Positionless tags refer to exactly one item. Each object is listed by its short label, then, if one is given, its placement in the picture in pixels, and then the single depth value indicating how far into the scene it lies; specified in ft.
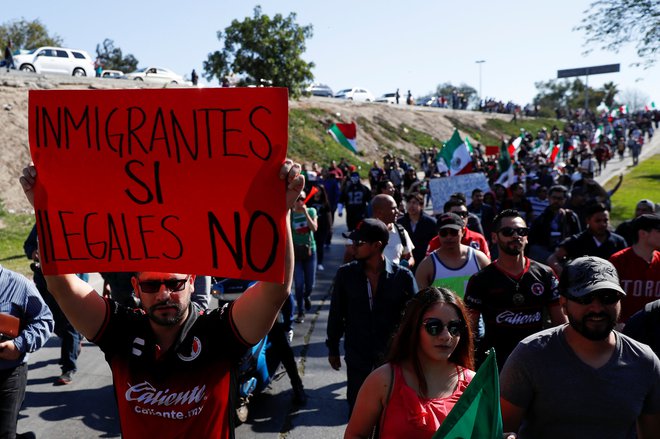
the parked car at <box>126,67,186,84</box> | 137.92
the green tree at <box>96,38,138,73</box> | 265.13
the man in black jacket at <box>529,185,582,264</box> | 29.17
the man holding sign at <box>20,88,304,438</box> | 9.19
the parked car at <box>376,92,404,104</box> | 219.20
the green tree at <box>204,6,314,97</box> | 124.47
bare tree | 412.81
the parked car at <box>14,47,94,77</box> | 119.24
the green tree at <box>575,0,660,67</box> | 67.87
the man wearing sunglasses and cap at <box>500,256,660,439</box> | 9.59
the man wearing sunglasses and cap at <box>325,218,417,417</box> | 16.47
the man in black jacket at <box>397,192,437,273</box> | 27.45
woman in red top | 9.84
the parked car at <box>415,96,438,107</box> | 234.79
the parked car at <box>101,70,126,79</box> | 136.87
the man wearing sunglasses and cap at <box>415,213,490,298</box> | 18.37
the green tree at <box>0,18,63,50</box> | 205.98
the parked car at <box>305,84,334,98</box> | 183.62
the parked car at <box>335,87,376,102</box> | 195.11
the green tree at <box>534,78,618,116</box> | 335.47
